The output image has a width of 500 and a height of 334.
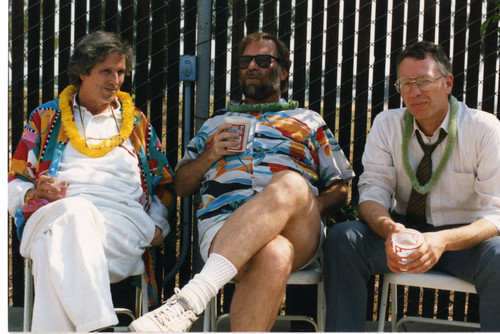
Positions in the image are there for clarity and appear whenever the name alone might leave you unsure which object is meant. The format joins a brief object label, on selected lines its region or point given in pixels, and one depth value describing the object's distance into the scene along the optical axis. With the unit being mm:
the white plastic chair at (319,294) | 3232
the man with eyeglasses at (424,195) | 3051
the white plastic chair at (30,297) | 3340
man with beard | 2908
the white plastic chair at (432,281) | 3111
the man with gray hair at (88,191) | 3002
